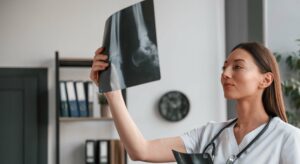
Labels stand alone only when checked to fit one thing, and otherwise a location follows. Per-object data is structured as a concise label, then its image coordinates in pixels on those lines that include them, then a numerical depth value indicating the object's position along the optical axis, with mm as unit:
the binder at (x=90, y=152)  4734
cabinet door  4840
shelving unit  4633
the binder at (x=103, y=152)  4684
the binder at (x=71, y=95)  4688
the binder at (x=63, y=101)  4684
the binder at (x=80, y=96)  4703
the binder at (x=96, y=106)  4995
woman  1359
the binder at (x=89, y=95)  4727
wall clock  5121
